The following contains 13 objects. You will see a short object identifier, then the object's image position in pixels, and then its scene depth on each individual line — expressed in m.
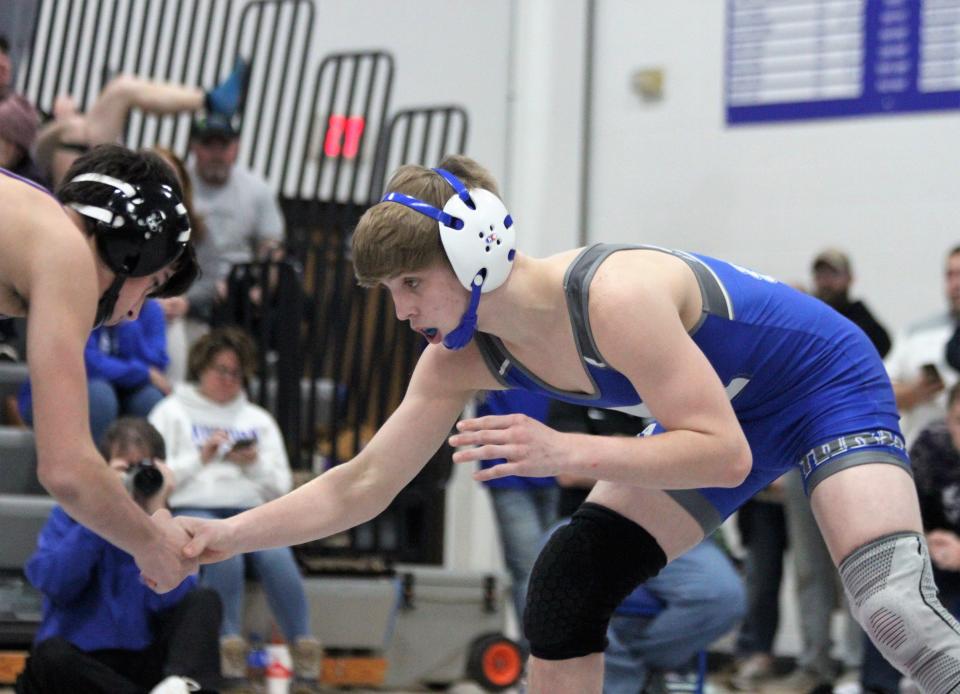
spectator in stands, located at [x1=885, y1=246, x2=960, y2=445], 10.89
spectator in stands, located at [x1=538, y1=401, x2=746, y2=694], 8.11
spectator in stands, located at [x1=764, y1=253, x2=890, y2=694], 11.38
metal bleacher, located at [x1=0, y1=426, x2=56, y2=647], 9.76
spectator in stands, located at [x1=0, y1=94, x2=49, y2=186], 10.60
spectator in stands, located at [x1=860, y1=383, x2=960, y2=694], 9.54
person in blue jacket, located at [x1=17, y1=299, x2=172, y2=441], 10.19
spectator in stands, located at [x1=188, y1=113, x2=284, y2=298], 12.05
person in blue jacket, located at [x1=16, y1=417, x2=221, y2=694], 8.20
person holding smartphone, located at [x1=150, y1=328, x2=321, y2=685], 9.97
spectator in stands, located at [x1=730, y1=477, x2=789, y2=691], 11.80
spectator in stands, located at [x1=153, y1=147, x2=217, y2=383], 11.21
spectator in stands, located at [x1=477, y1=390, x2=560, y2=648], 10.52
